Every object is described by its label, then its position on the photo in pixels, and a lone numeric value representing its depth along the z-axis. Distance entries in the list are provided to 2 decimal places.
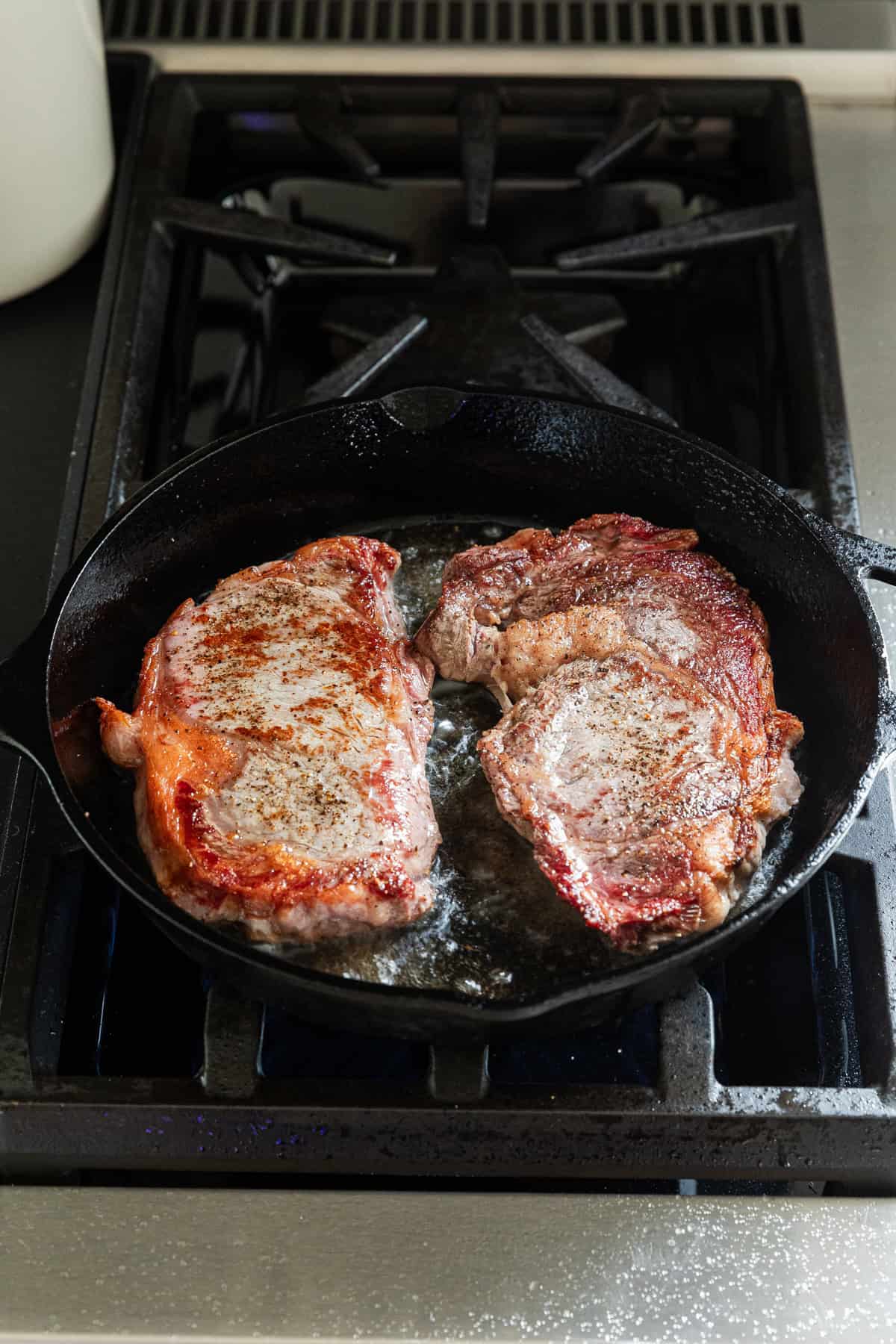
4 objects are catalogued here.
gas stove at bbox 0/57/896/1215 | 0.74
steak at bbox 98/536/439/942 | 0.76
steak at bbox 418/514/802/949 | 0.77
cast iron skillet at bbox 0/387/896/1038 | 0.72
